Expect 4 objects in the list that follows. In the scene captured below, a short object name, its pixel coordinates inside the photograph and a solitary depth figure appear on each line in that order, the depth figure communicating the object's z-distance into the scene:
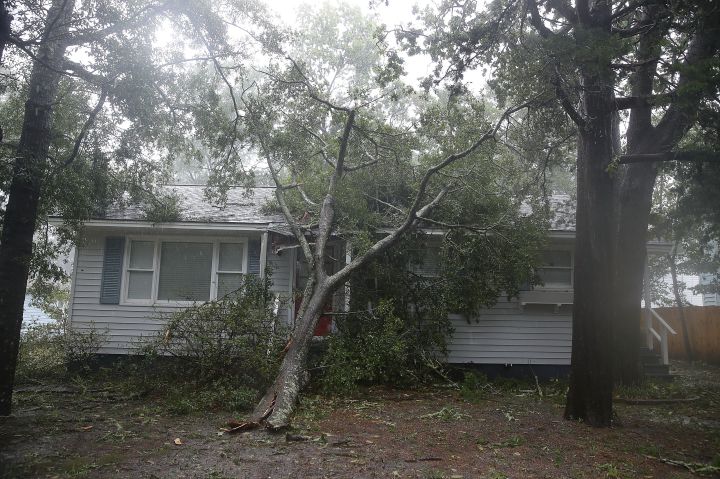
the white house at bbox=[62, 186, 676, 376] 12.08
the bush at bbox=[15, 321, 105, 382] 11.07
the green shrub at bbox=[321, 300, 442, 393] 9.29
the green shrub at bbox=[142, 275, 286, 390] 9.18
